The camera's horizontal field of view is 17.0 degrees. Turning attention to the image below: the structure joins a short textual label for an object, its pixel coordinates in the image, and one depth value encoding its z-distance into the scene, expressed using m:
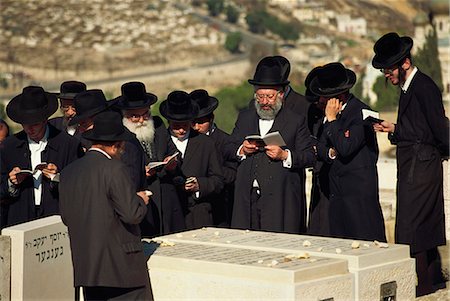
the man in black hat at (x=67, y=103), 13.44
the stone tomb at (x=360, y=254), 9.95
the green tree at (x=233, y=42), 171.75
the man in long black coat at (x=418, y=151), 11.47
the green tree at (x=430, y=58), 93.31
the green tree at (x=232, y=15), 196.75
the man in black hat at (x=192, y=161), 12.97
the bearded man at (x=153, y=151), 12.56
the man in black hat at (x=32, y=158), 12.12
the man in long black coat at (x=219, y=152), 13.25
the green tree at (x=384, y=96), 90.00
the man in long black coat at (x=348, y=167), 12.00
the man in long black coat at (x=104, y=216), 9.42
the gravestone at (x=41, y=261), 10.45
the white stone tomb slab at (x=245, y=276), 9.44
